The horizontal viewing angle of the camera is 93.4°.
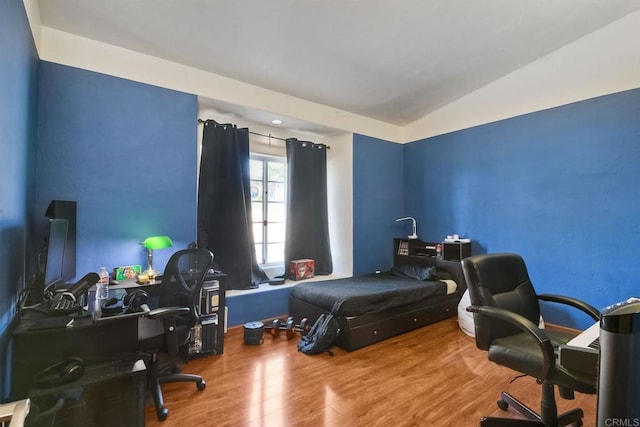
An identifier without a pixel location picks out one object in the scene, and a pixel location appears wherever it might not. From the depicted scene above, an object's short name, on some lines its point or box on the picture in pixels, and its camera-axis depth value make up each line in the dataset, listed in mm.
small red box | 3998
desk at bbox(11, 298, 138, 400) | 1587
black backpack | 2721
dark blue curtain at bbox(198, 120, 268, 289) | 3363
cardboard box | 2553
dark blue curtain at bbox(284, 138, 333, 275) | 4090
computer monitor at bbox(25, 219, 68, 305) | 1707
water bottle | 2057
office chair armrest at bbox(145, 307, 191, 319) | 1824
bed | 2850
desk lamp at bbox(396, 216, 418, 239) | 4438
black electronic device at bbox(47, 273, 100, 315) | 1754
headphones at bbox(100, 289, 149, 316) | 1769
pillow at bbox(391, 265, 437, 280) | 3812
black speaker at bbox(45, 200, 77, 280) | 1969
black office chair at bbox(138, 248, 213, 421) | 1904
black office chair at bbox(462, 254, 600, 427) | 1418
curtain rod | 3887
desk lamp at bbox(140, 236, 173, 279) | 2533
